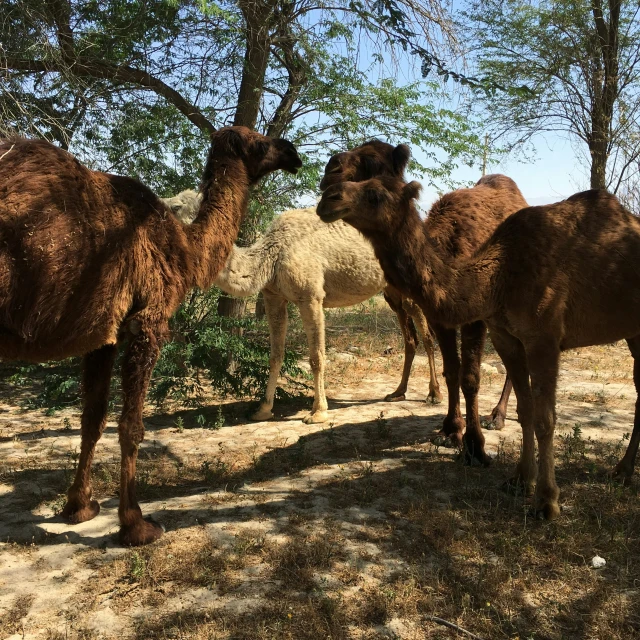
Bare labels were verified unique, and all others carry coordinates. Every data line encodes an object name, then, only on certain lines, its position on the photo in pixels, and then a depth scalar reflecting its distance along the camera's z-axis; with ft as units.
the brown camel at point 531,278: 13.41
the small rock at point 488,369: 31.06
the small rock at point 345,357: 34.41
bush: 23.32
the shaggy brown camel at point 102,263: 11.02
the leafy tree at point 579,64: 37.83
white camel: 22.97
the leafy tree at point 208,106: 23.30
